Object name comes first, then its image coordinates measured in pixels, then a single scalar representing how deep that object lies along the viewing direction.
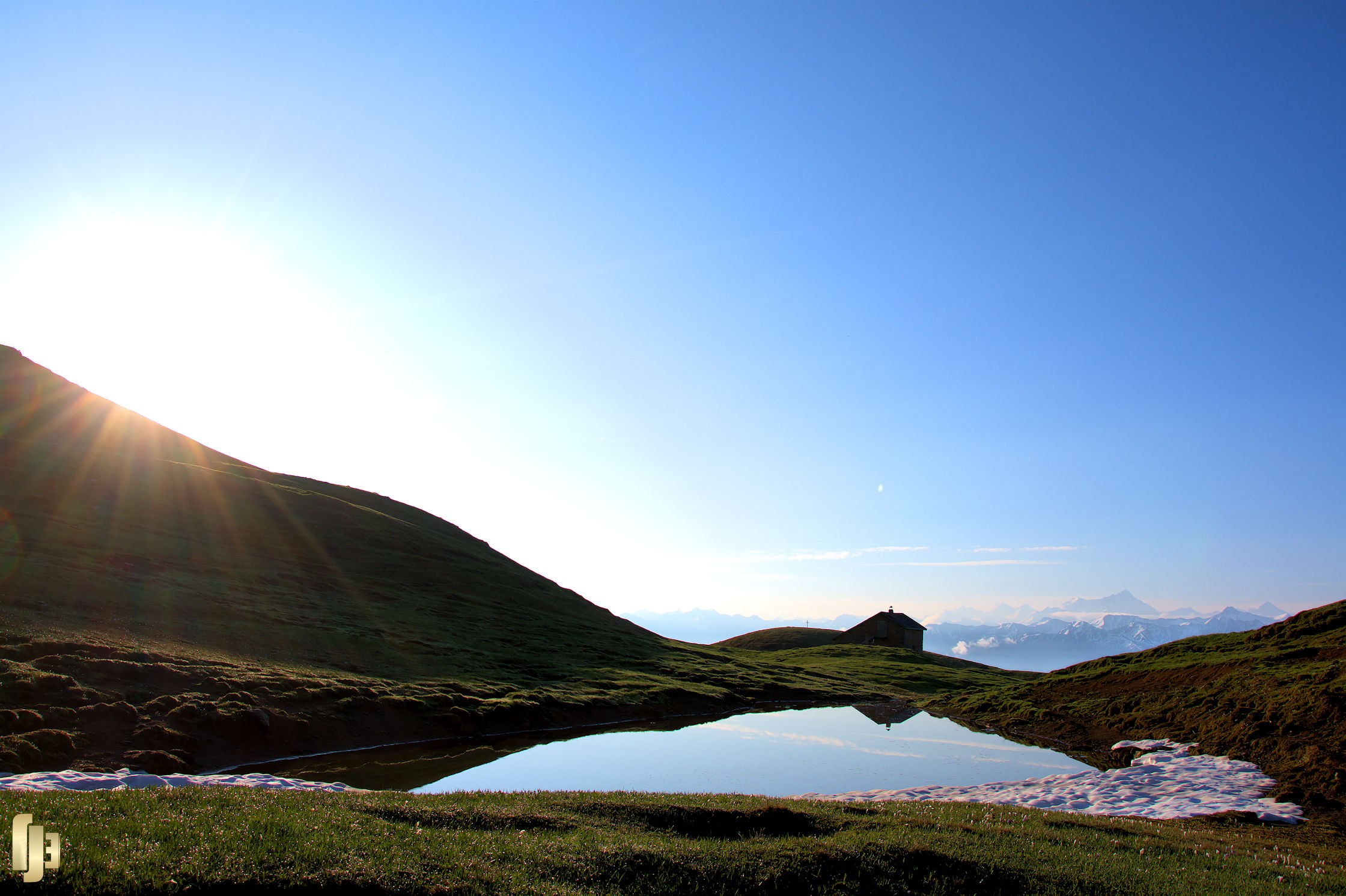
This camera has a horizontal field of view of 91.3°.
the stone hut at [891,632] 142.25
